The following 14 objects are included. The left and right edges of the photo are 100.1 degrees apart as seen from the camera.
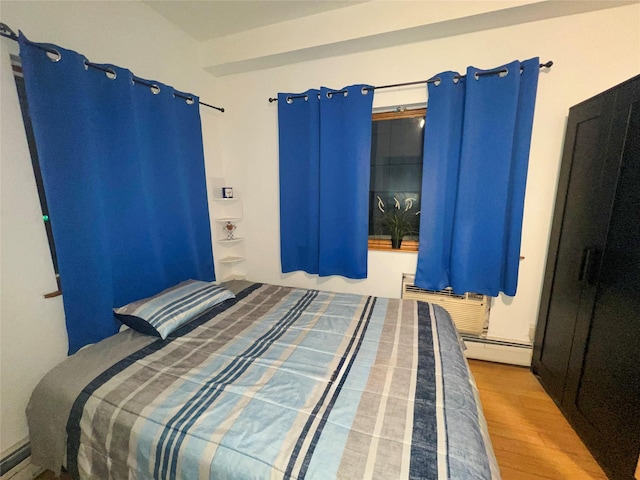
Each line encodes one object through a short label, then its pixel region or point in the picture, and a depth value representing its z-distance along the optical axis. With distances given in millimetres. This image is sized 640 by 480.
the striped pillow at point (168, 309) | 1576
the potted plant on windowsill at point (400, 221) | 2412
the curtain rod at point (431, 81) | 1849
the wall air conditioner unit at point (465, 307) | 2234
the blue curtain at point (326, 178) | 2262
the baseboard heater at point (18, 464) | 1347
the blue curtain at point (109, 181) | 1417
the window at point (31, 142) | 1373
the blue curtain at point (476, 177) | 1900
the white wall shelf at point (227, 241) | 2768
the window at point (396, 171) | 2350
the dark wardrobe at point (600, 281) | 1322
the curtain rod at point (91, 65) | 1263
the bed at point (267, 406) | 872
